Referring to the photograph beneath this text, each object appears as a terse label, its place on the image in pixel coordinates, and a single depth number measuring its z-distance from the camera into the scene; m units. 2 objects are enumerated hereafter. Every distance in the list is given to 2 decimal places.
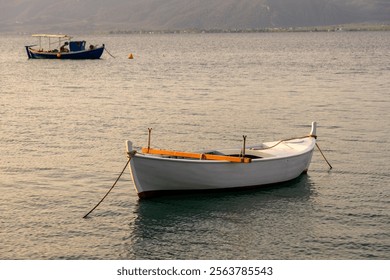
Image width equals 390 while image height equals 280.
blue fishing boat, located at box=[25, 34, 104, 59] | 108.59
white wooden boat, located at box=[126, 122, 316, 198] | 24.03
